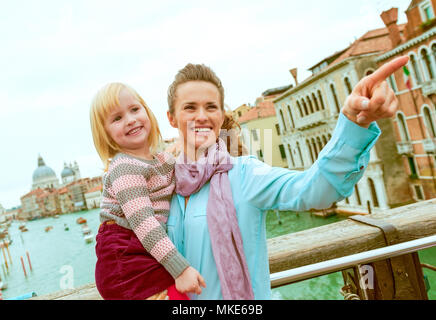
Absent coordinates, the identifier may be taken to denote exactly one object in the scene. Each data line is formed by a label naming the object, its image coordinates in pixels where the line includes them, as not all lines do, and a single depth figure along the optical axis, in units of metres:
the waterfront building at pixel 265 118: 19.93
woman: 0.65
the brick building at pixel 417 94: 11.00
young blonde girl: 0.78
